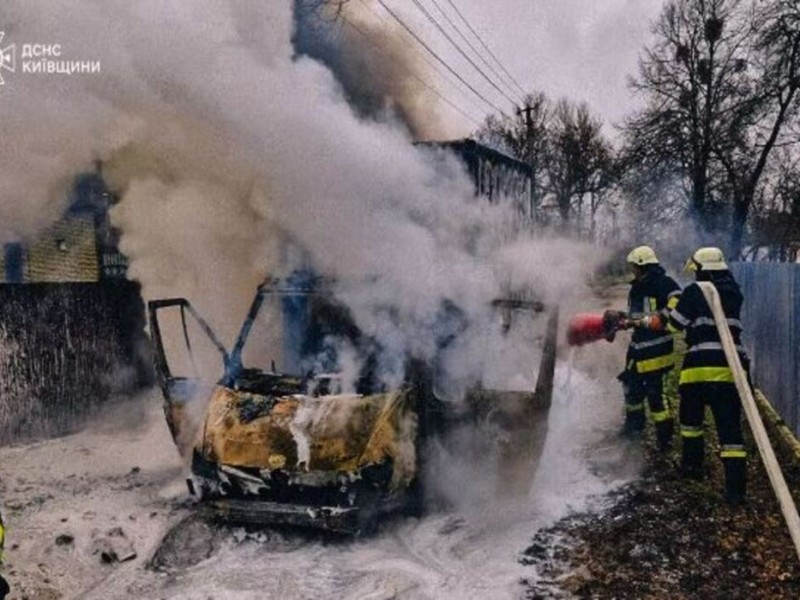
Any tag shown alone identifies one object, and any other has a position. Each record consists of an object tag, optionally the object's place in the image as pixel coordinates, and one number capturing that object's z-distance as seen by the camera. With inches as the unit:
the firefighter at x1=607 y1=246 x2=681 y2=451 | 275.0
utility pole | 1402.1
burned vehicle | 194.5
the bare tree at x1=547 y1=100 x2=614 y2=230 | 1648.6
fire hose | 161.6
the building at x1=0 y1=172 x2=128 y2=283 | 573.3
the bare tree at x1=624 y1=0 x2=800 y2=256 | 832.9
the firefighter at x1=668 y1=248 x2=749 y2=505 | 219.3
